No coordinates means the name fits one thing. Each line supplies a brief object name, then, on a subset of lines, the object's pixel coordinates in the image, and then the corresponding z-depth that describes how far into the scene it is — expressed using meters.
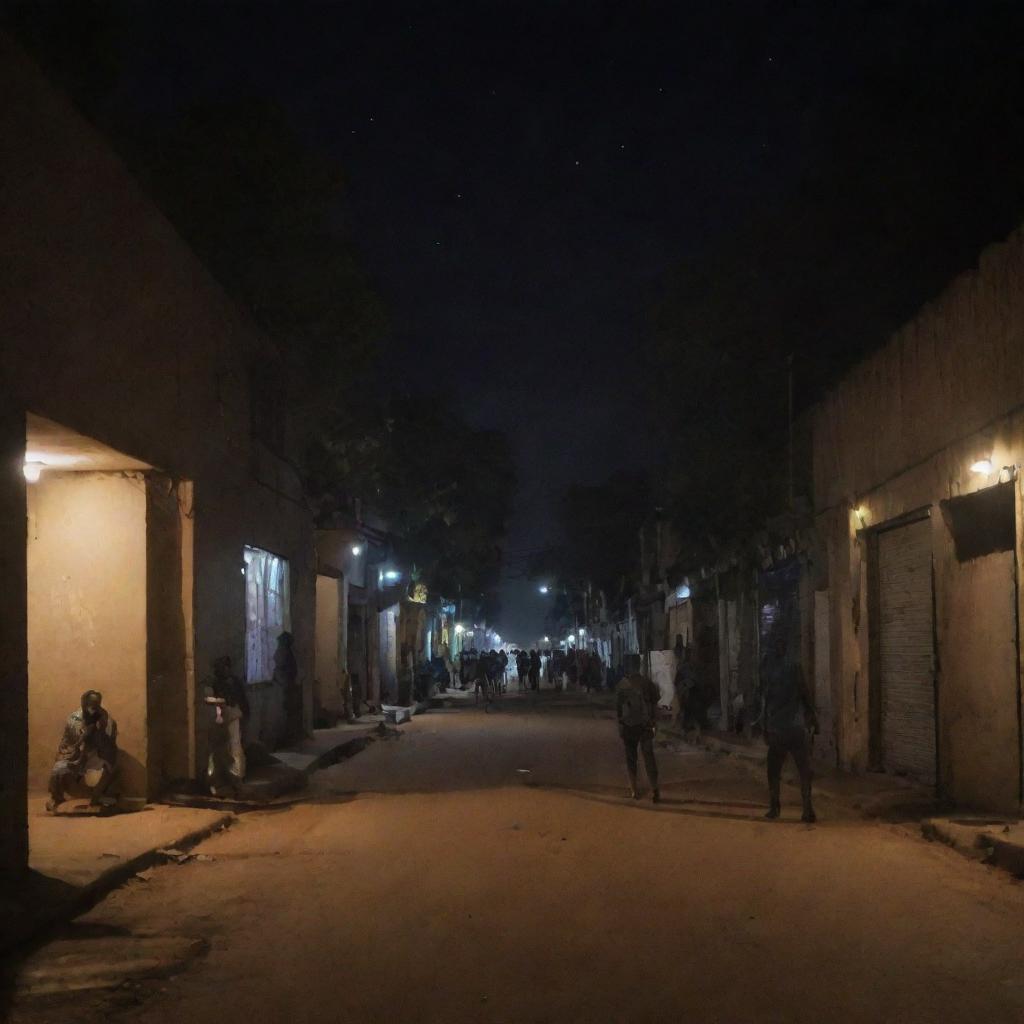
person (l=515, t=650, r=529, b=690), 52.37
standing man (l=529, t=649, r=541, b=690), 49.28
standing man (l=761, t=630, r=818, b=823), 12.23
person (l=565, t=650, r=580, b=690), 56.81
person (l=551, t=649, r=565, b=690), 60.70
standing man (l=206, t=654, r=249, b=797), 13.75
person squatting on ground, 11.86
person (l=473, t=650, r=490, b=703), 39.92
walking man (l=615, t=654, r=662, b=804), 14.14
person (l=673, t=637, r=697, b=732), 25.27
